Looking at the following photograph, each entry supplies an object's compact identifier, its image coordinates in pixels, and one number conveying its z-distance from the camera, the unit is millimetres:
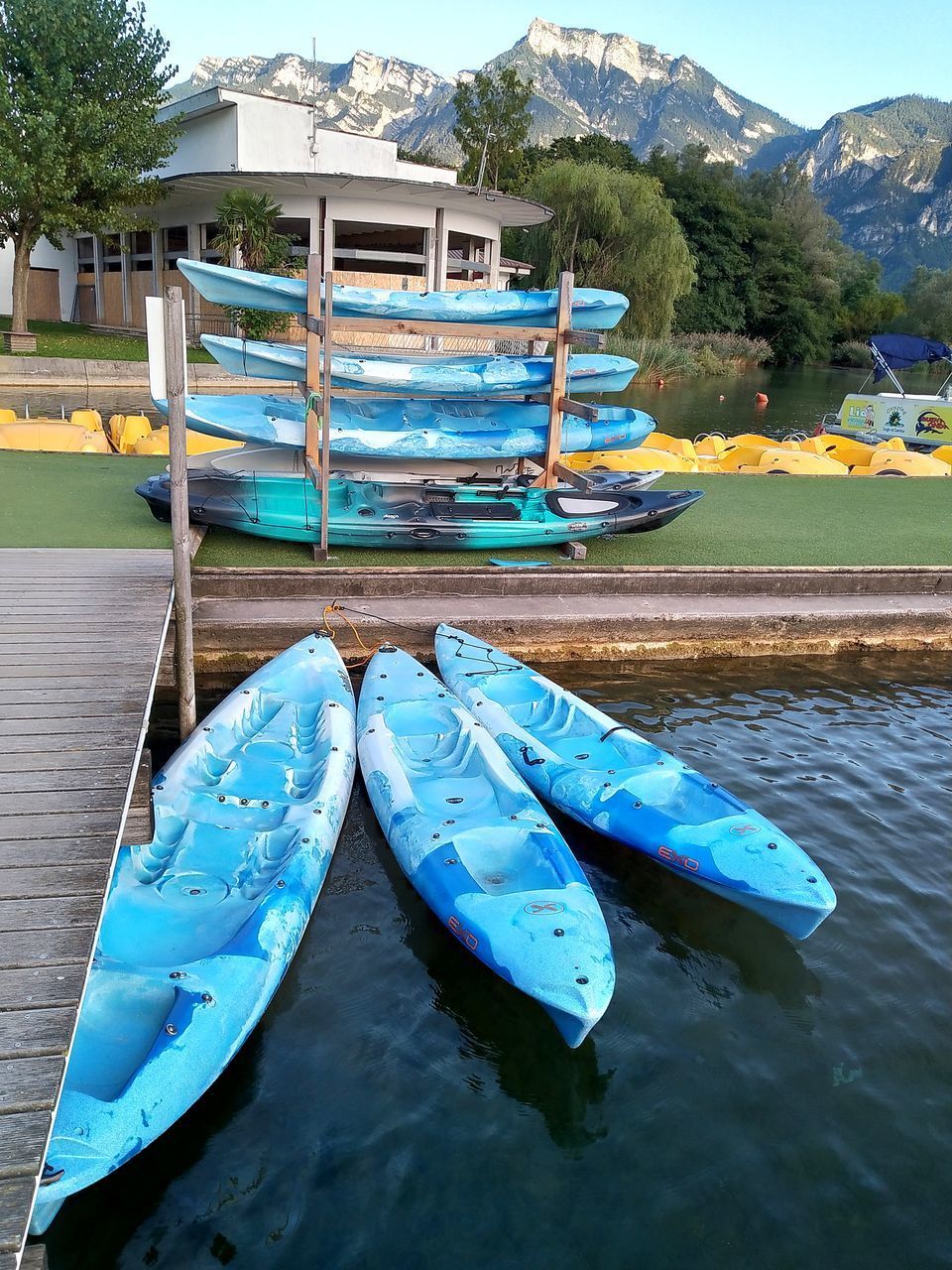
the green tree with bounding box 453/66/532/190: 49312
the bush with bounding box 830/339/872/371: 61469
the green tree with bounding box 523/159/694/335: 38375
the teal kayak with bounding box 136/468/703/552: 8477
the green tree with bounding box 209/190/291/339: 25016
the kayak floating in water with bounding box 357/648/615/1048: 3803
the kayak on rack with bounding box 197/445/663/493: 9047
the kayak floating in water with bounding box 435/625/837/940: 4508
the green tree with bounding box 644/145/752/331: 54250
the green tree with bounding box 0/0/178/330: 22219
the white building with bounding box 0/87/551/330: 26797
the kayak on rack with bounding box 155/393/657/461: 8414
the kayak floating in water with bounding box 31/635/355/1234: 3078
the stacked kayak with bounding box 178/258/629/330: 8125
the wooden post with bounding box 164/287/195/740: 5211
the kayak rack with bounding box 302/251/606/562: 7863
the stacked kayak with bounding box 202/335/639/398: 8398
